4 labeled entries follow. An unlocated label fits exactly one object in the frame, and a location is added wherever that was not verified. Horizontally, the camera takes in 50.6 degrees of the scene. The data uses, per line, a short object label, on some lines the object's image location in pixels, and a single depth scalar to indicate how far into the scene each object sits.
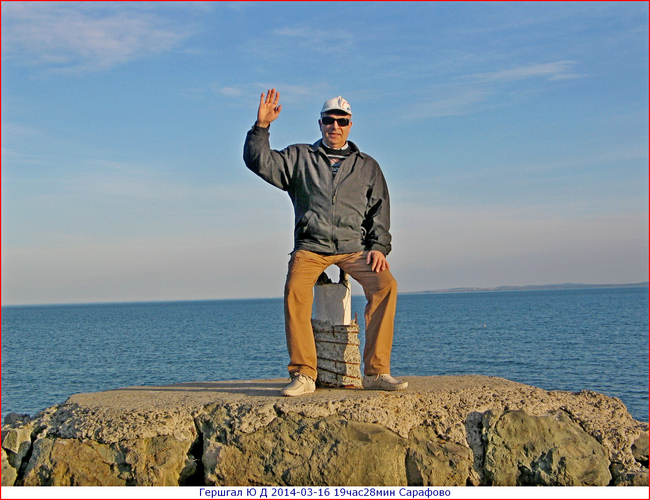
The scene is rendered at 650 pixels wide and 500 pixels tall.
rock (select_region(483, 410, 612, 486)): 6.03
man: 6.80
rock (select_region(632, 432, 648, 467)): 6.25
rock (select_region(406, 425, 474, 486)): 5.85
